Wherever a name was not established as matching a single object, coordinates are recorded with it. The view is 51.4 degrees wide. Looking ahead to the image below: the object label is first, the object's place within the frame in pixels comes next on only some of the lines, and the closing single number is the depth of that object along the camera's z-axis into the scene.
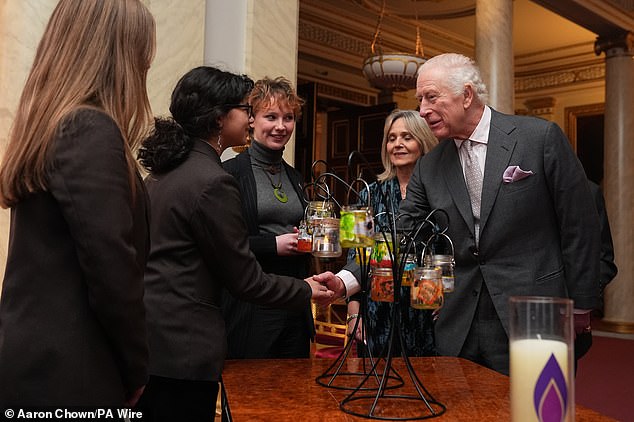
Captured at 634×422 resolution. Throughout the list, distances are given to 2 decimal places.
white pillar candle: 0.81
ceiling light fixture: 7.46
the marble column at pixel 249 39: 3.20
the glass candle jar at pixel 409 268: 1.52
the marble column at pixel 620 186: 8.14
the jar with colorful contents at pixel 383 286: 1.57
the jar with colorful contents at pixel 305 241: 1.68
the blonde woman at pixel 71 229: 1.19
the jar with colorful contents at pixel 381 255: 1.60
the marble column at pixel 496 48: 5.74
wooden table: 1.34
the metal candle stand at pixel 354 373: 1.60
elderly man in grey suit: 2.06
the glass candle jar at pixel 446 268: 1.52
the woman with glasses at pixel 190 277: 1.68
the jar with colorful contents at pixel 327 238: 1.52
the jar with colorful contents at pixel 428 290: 1.46
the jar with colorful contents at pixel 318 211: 1.56
